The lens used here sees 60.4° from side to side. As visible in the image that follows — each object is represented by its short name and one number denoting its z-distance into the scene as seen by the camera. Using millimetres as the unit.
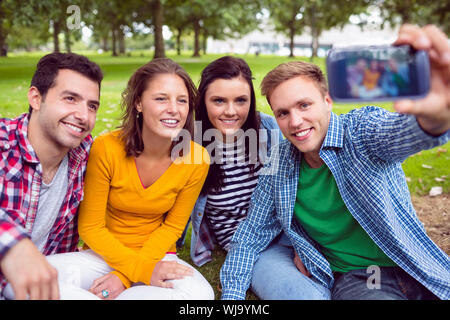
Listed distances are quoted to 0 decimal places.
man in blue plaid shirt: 2195
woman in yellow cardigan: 2523
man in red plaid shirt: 2188
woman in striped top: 3029
